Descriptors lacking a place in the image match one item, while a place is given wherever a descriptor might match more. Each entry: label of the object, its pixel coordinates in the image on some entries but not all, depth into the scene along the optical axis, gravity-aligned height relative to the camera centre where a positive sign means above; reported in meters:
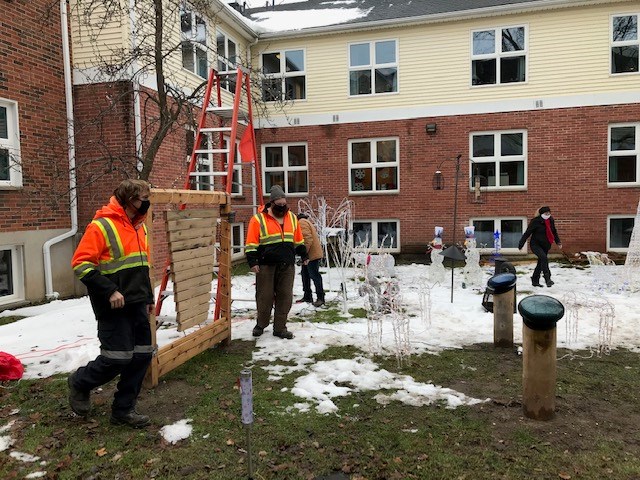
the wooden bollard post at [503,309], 5.63 -1.20
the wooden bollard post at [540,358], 3.78 -1.19
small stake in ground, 2.85 -1.13
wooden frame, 4.54 -0.94
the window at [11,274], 8.44 -1.03
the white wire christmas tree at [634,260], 9.30 -1.08
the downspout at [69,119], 9.42 +1.89
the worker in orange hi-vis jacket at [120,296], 3.52 -0.61
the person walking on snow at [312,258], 8.17 -0.80
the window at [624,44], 13.15 +4.37
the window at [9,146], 8.31 +1.20
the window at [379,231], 14.87 -0.67
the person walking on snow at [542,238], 9.85 -0.64
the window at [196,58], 11.48 +3.96
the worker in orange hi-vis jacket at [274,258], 6.06 -0.59
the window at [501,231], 14.13 -0.70
